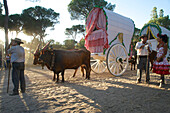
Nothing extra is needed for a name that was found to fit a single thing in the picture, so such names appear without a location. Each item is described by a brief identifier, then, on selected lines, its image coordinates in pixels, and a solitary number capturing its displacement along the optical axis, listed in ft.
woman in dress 12.15
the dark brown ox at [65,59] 15.78
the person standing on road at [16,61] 10.65
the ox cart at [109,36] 18.85
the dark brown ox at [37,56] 15.92
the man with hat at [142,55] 14.12
